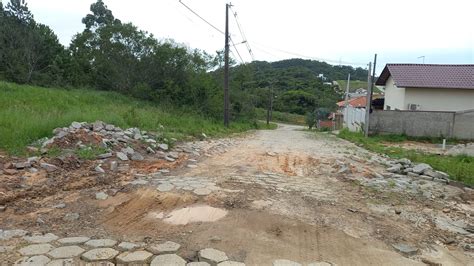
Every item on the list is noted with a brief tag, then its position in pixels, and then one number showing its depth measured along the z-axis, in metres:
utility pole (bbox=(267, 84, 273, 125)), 45.74
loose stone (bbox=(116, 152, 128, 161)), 7.24
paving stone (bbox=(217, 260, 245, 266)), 3.42
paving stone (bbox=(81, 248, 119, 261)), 3.44
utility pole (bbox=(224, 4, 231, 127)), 20.30
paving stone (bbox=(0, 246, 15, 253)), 3.54
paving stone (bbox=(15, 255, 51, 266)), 3.30
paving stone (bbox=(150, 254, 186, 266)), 3.39
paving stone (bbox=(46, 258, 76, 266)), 3.32
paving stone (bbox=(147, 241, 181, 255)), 3.62
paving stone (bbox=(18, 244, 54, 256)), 3.50
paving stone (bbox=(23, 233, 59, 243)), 3.79
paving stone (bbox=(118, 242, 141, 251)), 3.66
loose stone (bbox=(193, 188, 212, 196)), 5.39
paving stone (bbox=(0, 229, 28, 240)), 3.84
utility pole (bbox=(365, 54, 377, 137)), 18.77
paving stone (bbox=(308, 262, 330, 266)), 3.55
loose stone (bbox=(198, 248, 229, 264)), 3.48
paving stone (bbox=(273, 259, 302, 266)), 3.50
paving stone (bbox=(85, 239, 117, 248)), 3.71
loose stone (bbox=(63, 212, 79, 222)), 4.44
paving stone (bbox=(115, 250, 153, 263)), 3.42
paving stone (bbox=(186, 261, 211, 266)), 3.40
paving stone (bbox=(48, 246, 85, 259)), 3.46
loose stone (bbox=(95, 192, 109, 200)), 5.18
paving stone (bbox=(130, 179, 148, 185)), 5.81
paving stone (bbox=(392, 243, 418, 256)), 3.93
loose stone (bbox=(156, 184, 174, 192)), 5.47
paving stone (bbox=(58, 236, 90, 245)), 3.77
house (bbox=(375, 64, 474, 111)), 21.48
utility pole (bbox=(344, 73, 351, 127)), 31.84
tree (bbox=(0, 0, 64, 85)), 25.02
